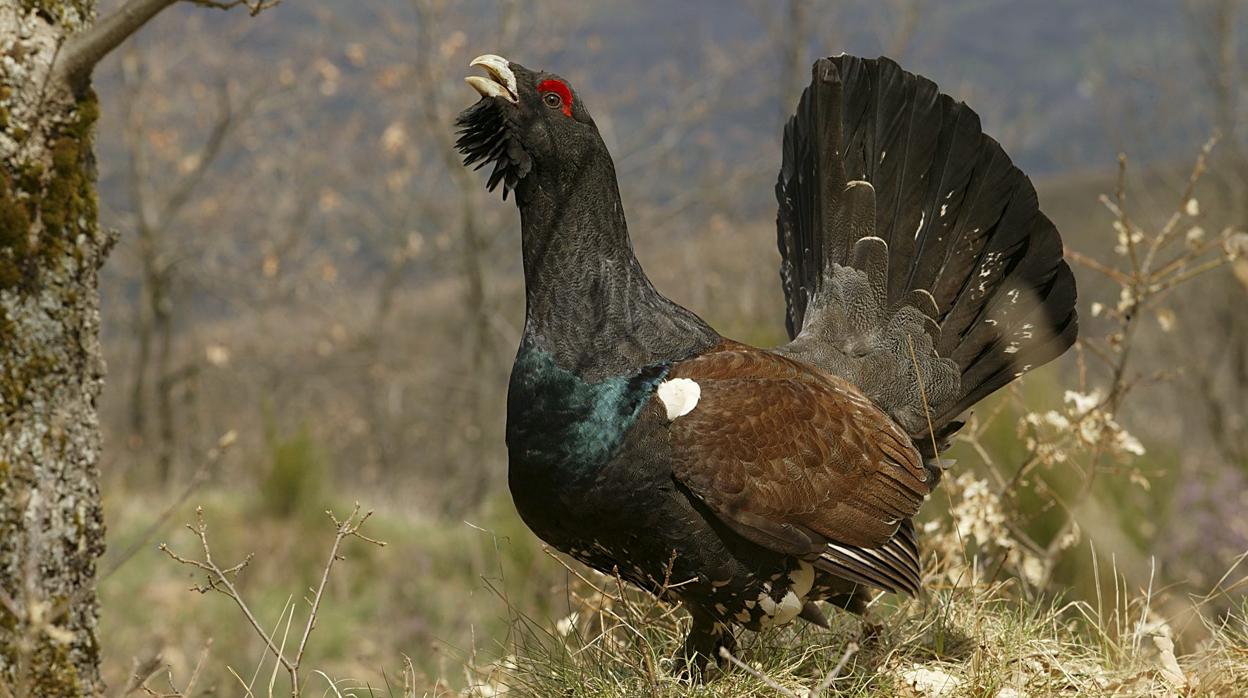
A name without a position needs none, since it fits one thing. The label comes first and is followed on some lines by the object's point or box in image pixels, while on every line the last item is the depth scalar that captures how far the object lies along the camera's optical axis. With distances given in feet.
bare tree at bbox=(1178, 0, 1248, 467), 87.97
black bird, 17.25
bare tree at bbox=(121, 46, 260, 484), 111.65
